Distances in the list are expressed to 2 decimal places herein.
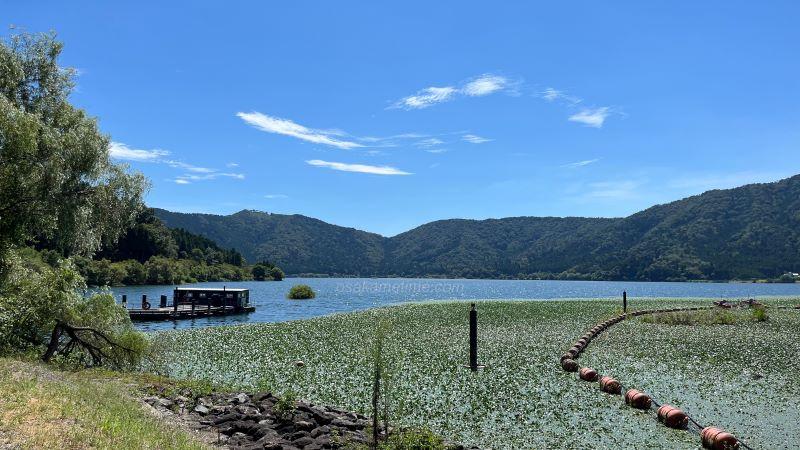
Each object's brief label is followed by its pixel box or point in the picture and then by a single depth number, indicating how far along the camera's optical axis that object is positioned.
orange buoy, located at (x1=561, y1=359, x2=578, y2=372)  21.38
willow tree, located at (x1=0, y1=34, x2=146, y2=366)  19.44
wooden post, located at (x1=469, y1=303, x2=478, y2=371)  21.92
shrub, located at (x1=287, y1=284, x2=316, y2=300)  88.12
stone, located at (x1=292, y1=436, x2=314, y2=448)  12.45
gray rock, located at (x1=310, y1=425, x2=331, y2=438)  13.02
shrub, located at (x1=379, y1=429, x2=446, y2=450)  11.86
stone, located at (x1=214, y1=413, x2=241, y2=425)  13.98
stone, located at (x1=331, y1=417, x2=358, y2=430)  13.64
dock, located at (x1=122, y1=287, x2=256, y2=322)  54.06
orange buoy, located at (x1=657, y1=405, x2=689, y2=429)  14.01
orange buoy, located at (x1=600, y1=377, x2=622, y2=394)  17.81
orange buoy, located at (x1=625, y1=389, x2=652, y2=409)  15.91
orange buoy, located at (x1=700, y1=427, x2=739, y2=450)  12.11
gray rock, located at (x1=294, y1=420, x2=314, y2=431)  13.37
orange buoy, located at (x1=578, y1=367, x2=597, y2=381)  19.69
